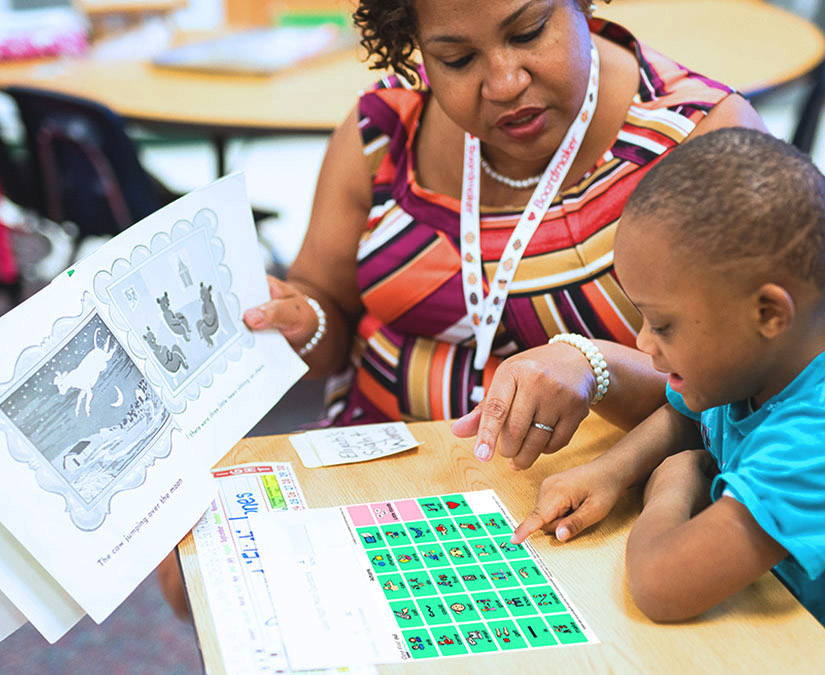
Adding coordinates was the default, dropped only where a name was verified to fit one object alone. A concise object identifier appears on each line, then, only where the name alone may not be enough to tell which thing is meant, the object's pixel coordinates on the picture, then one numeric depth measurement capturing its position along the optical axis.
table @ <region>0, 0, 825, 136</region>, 2.89
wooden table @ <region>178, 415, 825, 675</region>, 1.00
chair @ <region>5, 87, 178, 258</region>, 2.95
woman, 1.41
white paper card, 1.37
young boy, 0.99
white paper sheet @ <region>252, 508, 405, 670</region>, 1.00
